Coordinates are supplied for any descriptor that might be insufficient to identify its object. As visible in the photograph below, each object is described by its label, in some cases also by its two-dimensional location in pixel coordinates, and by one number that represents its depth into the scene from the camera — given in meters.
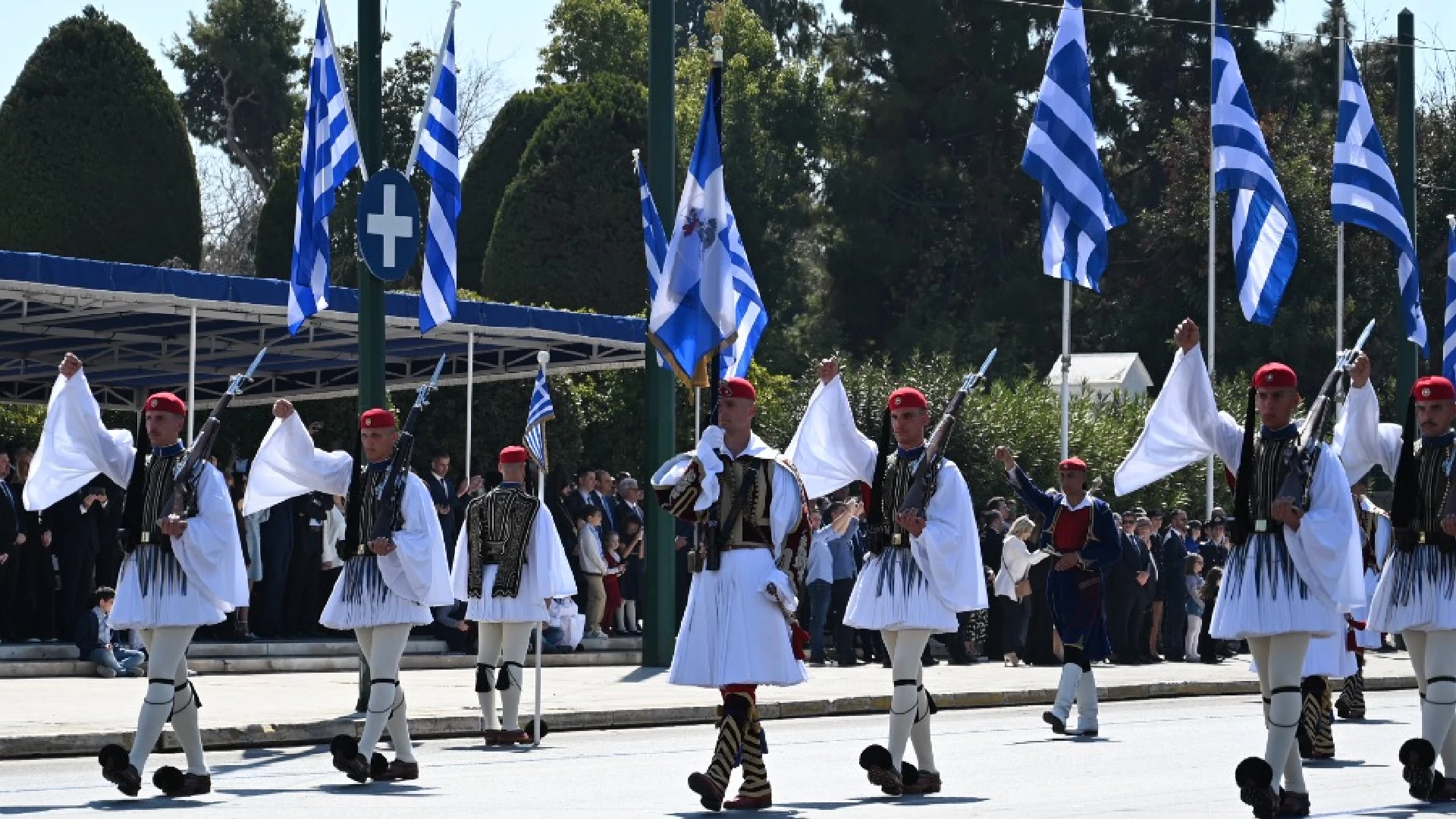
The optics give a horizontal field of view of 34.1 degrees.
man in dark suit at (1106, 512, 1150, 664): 27.11
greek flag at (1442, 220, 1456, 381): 24.03
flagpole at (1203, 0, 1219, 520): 24.09
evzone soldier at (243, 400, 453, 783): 13.51
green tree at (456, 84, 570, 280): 49.66
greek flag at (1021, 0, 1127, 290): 22.09
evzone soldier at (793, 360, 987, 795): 12.70
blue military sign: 17.45
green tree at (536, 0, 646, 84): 64.44
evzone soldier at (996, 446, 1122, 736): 17.69
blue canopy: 21.44
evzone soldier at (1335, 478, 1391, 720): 15.05
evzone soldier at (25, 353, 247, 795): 12.55
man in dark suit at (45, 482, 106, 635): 21.58
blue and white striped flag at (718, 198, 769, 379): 19.05
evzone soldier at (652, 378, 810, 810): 11.80
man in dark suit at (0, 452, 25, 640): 20.91
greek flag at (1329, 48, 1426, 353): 23.52
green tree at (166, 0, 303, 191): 67.25
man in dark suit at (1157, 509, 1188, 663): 28.61
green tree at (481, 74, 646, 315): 46.03
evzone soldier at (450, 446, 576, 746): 16.66
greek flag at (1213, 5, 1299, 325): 20.06
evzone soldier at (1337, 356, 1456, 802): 12.21
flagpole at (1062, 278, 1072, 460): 26.84
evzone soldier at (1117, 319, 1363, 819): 11.38
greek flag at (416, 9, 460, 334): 20.56
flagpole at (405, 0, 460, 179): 20.22
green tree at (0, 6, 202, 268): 39.03
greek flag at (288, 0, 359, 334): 20.33
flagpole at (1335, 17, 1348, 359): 32.09
